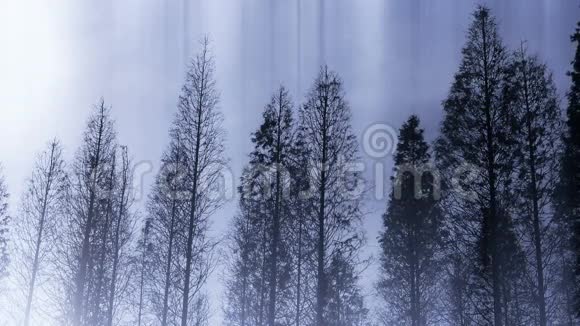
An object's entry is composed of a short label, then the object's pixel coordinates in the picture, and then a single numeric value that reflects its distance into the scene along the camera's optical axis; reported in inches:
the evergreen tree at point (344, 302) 774.5
